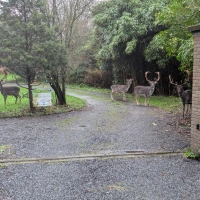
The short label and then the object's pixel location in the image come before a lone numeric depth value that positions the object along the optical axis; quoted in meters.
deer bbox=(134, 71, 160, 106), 11.45
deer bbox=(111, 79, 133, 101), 13.14
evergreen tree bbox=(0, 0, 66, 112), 9.11
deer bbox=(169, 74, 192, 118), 8.02
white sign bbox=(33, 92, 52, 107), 9.71
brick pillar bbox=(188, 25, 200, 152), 4.69
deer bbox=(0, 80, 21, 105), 11.44
